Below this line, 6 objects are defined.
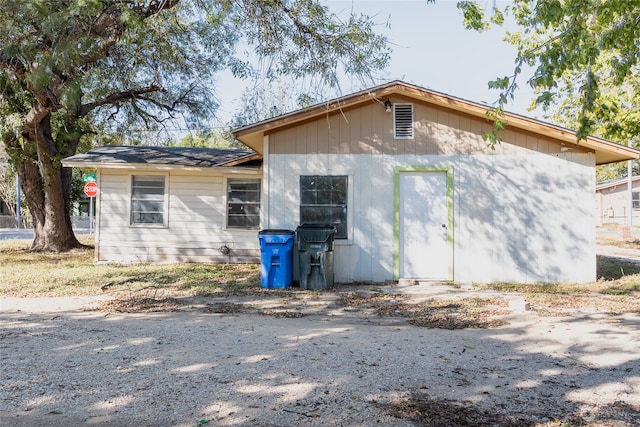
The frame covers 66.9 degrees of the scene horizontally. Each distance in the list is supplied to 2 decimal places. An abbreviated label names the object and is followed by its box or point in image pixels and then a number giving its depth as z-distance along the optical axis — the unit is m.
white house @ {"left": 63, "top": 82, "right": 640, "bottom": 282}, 9.72
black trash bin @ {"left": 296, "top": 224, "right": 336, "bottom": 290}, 8.97
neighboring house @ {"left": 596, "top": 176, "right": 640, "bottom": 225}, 35.81
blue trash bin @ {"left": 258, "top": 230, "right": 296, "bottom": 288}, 9.04
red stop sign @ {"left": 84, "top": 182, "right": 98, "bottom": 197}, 20.14
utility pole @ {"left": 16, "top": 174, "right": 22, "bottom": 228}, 34.28
